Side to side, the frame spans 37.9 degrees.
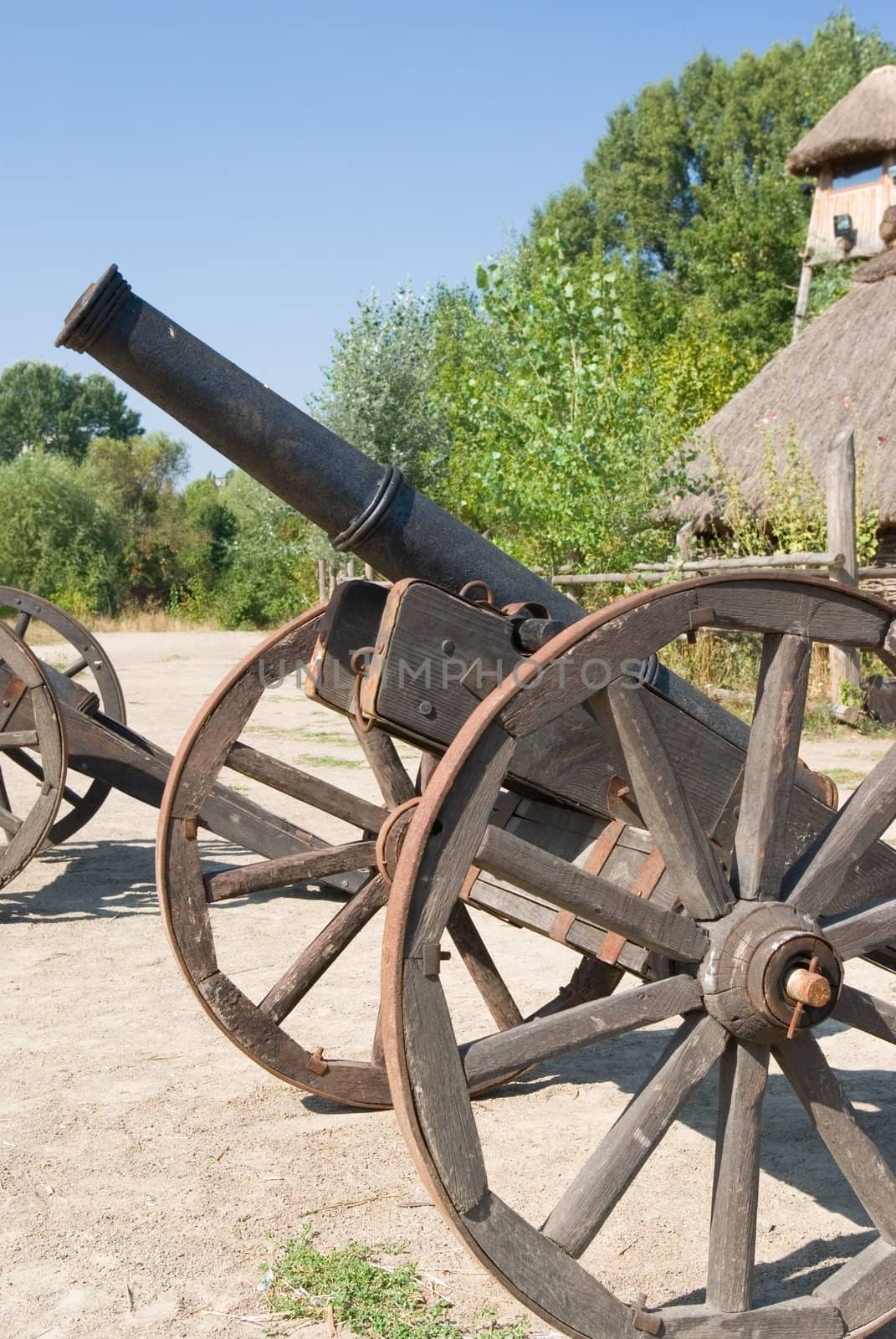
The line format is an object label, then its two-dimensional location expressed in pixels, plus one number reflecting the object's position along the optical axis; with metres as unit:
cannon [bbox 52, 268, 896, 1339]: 2.18
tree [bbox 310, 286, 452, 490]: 24.88
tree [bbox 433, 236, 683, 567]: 13.03
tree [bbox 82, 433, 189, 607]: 36.53
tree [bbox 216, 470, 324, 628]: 29.94
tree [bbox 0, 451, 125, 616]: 34.44
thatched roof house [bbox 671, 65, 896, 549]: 14.31
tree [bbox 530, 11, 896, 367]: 32.47
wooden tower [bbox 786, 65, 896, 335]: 24.98
